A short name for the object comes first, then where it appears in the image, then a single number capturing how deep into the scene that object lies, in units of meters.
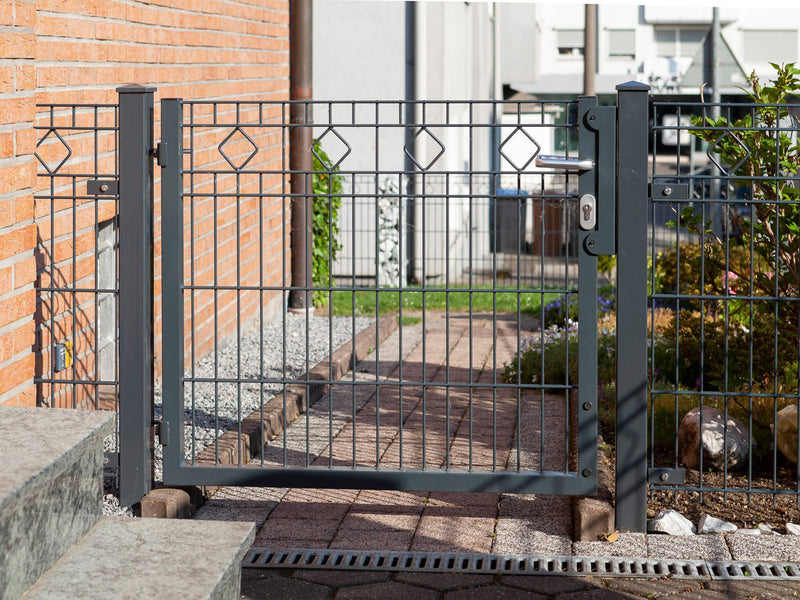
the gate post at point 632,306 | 4.78
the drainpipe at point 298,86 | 10.70
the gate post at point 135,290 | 4.98
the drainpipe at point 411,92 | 14.22
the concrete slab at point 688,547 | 4.62
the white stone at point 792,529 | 4.87
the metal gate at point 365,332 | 4.88
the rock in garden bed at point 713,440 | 5.62
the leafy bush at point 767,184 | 5.38
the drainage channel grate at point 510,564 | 4.46
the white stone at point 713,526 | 4.88
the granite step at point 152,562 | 3.12
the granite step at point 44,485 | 2.96
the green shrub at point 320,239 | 11.61
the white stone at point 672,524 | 4.89
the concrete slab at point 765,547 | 4.59
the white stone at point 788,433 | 5.62
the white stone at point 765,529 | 4.89
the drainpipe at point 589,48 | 16.58
